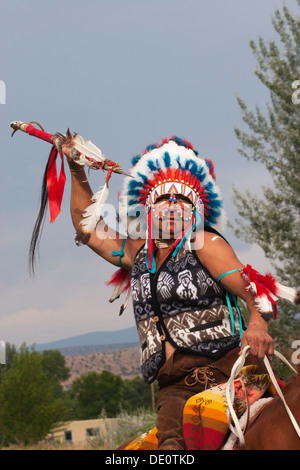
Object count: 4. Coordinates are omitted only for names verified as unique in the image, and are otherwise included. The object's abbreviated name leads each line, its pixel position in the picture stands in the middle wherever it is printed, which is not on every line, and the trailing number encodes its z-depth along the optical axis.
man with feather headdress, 8.27
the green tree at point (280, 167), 27.87
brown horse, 6.79
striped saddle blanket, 7.50
